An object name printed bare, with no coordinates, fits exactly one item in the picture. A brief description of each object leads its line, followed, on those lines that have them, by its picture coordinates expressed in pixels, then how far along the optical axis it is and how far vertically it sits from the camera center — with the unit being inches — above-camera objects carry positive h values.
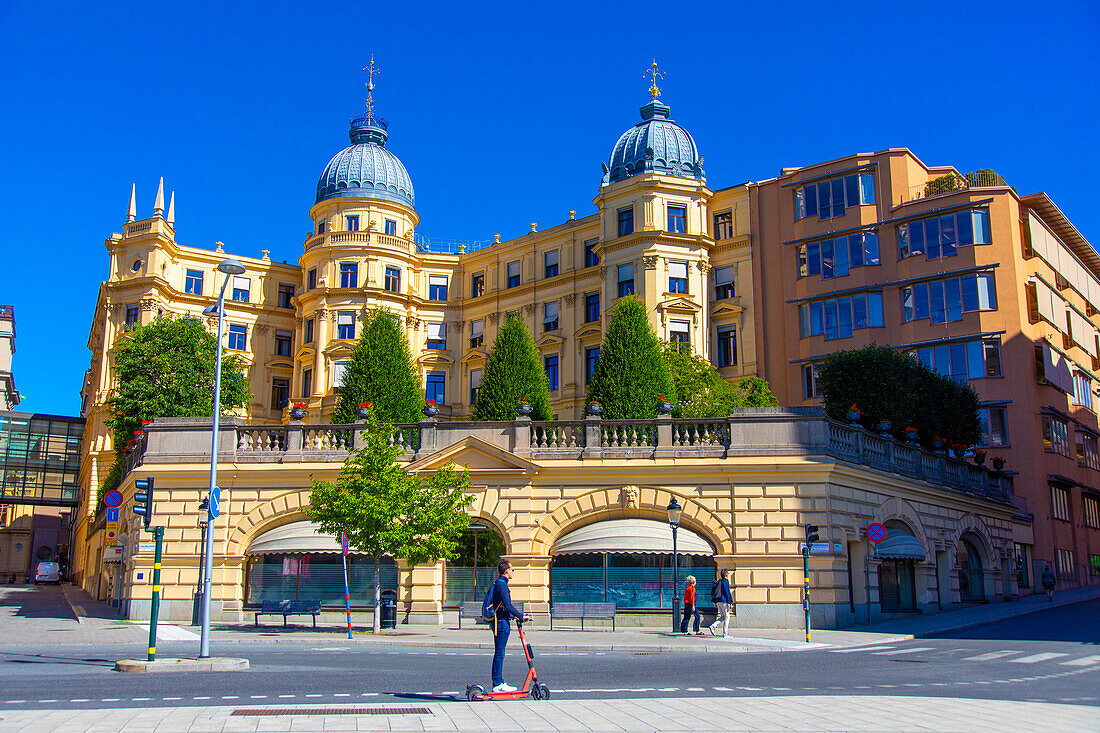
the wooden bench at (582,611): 1125.7 -52.4
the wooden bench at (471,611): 1184.2 -55.2
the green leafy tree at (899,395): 1774.1 +293.5
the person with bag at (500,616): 546.9 -28.4
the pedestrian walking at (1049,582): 1596.9 -27.1
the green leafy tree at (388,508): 1111.0 +58.6
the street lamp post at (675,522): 1111.0 +44.8
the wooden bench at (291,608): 1145.4 -50.7
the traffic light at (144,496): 799.7 +50.4
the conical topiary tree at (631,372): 1833.2 +344.2
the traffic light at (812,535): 1033.2 +28.4
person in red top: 1089.1 -40.5
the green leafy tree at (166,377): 1870.1 +339.5
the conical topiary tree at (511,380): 1942.7 +347.4
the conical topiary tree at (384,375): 1989.4 +369.6
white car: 3149.6 -35.8
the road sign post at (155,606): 719.1 -31.3
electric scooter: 533.0 -66.5
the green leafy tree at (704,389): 1792.6 +326.7
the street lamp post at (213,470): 753.0 +78.5
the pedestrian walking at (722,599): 1053.1 -36.7
